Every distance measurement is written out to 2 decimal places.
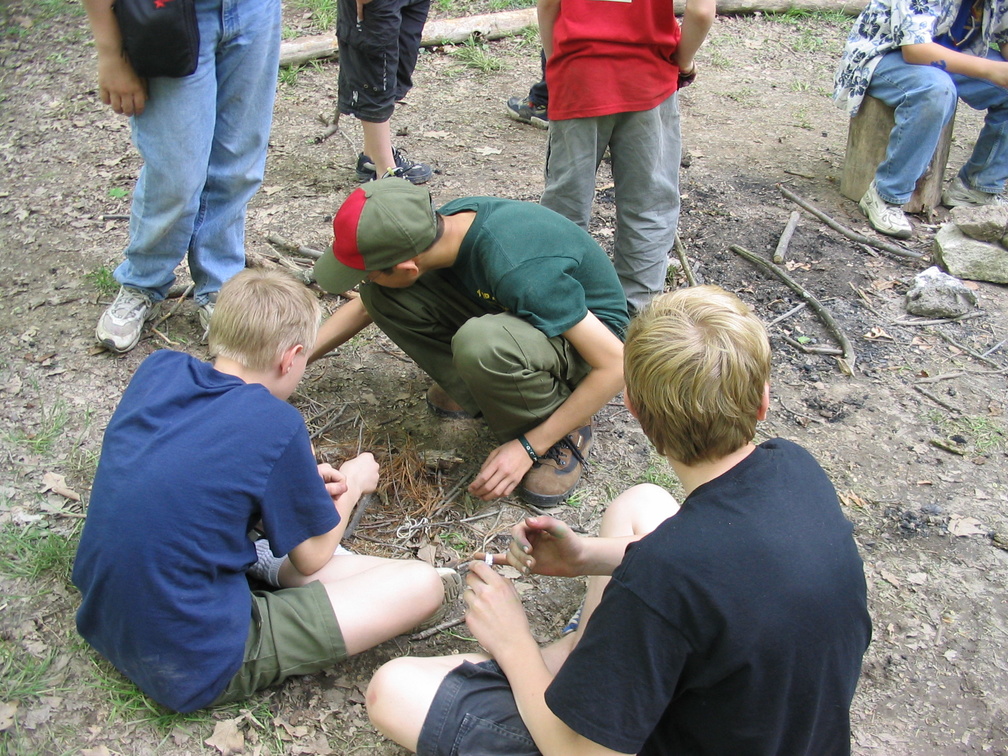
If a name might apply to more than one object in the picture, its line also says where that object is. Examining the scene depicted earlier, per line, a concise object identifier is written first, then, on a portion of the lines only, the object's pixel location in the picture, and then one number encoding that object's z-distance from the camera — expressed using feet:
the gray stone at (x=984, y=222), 13.60
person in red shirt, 10.47
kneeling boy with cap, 8.02
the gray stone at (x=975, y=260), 13.50
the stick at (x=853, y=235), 14.08
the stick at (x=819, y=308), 11.47
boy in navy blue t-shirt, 5.81
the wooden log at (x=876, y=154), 15.31
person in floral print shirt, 14.46
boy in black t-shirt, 4.39
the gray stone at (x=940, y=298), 12.54
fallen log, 19.44
